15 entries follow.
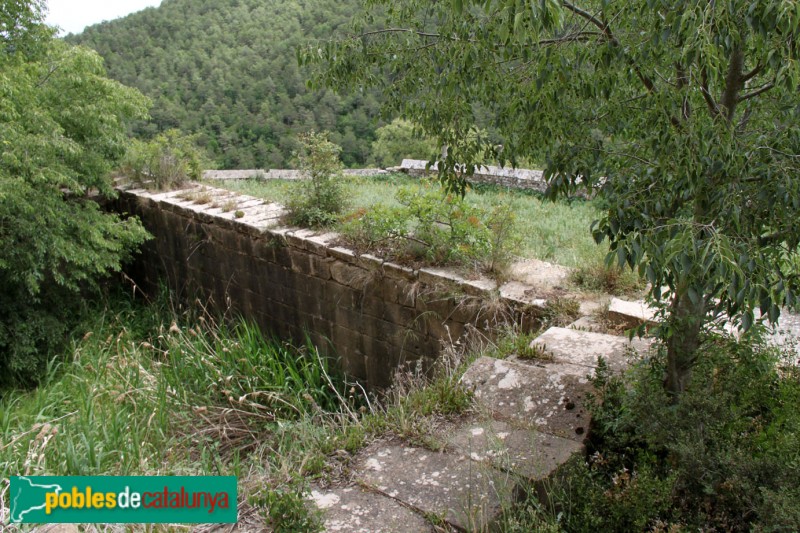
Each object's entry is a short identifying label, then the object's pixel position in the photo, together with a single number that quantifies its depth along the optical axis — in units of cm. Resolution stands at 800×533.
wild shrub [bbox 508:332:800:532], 247
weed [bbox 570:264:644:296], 476
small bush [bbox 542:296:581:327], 447
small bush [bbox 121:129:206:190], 858
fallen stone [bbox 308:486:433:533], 256
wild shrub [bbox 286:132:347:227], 646
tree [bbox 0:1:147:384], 615
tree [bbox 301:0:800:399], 206
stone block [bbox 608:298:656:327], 414
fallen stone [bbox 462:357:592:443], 321
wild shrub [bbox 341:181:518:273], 514
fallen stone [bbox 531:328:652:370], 373
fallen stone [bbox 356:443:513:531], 256
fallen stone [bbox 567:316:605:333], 425
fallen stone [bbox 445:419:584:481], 280
